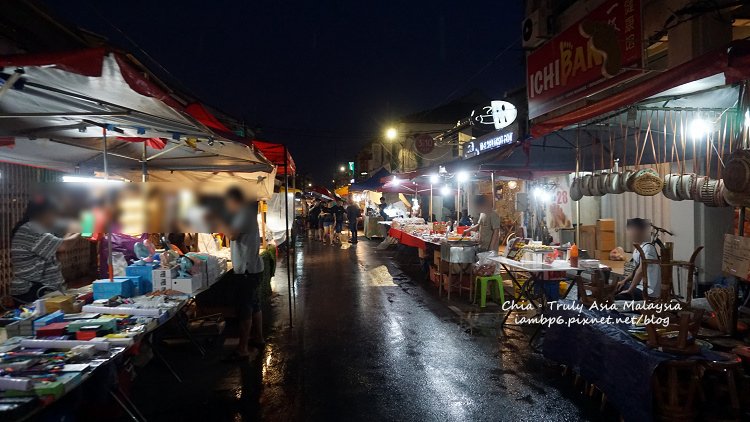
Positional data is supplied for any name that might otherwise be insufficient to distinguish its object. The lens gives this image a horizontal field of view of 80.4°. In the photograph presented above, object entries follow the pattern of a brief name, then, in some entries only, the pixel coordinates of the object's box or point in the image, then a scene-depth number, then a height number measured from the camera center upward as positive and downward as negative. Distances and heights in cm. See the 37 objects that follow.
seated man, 600 -93
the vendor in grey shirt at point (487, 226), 988 -39
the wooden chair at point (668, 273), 419 -65
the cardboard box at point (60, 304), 428 -86
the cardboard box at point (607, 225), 1260 -53
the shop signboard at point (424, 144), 2135 +317
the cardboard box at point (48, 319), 379 -91
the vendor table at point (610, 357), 361 -144
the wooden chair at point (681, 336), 359 -111
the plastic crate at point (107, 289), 493 -82
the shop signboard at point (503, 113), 1524 +331
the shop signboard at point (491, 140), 1248 +206
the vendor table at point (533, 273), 668 -110
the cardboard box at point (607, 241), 1262 -99
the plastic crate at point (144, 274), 539 -72
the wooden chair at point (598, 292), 499 -97
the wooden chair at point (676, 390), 354 -153
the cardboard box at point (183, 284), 534 -84
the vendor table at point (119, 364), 317 -131
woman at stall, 511 -40
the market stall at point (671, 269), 358 -85
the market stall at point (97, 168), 294 +76
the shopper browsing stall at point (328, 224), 2281 -67
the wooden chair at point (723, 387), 356 -154
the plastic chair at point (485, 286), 893 -157
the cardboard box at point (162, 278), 535 -77
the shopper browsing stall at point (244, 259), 593 -62
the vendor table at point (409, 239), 1230 -89
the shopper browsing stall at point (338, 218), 2253 -35
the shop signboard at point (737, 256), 466 -57
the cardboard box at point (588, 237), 1294 -91
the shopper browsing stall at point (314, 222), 2506 -59
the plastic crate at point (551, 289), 796 -149
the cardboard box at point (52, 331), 370 -96
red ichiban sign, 827 +318
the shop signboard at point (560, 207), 1427 +1
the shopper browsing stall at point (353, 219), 2226 -41
